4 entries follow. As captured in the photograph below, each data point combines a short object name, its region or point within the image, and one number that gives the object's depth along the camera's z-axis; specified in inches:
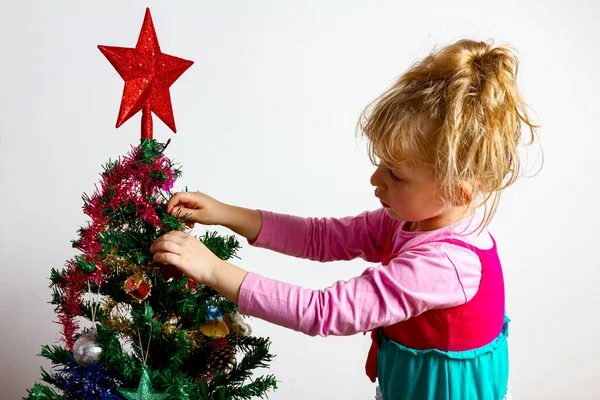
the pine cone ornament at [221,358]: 33.1
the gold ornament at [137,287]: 29.2
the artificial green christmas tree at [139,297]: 29.9
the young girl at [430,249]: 32.0
